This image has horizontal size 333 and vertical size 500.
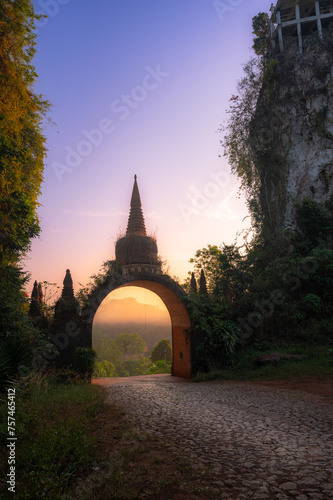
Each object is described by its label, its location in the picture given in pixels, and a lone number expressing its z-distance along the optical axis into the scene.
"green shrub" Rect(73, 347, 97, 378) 12.65
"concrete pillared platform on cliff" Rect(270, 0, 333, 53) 22.50
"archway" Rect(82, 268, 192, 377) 13.89
